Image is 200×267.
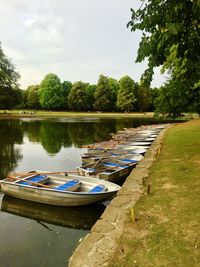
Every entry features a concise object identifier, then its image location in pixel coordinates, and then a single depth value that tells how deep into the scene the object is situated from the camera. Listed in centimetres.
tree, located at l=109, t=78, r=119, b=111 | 6348
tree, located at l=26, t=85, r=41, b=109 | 6622
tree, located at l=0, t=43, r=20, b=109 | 4354
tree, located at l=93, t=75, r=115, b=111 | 6130
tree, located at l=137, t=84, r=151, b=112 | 6225
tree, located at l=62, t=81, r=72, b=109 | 6571
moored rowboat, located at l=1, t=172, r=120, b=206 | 680
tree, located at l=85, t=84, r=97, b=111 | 6421
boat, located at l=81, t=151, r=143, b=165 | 1055
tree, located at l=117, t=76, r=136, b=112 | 5972
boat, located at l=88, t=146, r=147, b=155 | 1197
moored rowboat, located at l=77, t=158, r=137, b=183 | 850
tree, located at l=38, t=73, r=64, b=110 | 6203
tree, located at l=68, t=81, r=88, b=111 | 6156
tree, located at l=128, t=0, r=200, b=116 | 387
